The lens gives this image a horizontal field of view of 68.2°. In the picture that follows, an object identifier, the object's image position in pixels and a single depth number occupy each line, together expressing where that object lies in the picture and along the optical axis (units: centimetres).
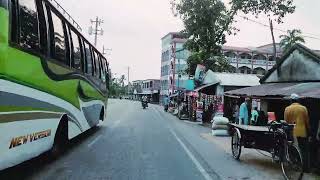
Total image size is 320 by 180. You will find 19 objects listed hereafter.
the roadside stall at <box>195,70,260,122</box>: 1789
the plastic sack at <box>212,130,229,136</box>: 1132
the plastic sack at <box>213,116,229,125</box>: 1130
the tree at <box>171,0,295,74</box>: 1995
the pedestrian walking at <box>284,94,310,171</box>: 537
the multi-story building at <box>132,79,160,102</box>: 6405
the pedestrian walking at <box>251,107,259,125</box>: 1116
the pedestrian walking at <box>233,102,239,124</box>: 1385
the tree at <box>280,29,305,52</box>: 3334
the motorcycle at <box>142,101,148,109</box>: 3054
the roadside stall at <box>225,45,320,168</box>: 837
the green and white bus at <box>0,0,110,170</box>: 353
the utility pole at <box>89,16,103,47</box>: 3540
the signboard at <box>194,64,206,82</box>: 2113
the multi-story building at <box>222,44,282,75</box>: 4414
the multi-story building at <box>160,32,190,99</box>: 4976
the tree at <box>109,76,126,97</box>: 7964
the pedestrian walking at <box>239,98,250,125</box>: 1085
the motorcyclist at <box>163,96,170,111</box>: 3010
